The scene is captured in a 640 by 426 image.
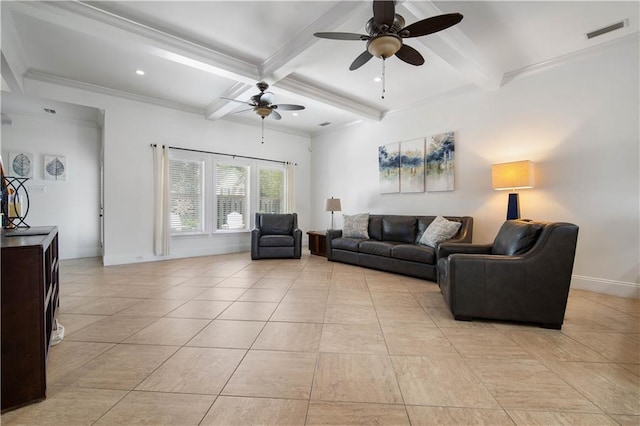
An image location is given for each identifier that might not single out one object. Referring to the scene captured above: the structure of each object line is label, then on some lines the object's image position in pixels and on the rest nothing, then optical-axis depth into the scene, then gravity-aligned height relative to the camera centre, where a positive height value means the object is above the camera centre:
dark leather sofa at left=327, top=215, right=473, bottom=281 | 4.04 -0.55
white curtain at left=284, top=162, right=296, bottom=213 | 7.20 +0.70
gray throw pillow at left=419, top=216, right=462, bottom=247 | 4.20 -0.28
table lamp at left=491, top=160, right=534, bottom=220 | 3.65 +0.46
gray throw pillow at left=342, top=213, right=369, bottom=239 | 5.40 -0.26
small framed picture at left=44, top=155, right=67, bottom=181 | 5.58 +0.93
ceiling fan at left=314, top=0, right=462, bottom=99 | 2.32 +1.64
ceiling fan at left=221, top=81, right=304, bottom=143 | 4.09 +1.66
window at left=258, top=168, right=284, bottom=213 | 6.96 +0.58
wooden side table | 6.00 -0.65
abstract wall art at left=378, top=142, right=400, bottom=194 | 5.57 +0.94
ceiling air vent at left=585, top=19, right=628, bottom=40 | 3.01 +2.05
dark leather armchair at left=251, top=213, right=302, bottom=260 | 5.54 -0.49
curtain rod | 5.62 +1.33
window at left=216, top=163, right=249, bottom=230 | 6.32 +0.40
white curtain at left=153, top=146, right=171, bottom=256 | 5.37 +0.24
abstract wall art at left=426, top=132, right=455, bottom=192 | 4.80 +0.90
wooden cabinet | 1.38 -0.56
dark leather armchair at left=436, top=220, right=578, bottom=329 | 2.36 -0.59
